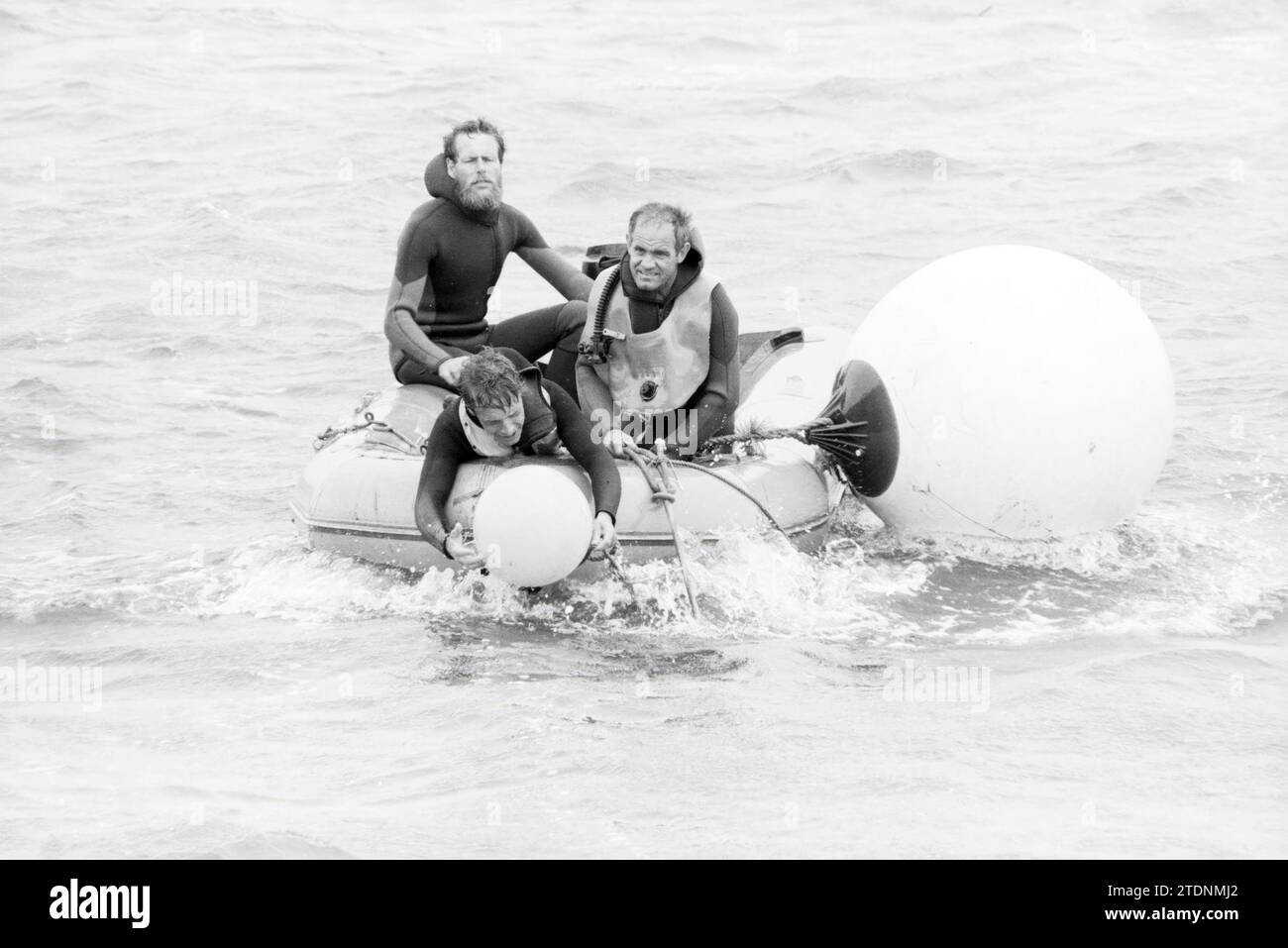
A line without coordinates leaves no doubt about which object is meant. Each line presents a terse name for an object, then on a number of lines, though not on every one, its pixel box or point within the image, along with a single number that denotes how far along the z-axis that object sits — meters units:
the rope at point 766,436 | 14.84
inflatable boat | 13.95
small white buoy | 12.79
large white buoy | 13.65
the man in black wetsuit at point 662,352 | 14.55
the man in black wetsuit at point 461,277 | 15.61
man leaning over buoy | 13.35
